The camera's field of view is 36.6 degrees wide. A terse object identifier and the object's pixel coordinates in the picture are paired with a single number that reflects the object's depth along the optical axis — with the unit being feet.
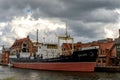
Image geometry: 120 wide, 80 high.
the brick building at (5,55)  341.48
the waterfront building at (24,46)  291.03
